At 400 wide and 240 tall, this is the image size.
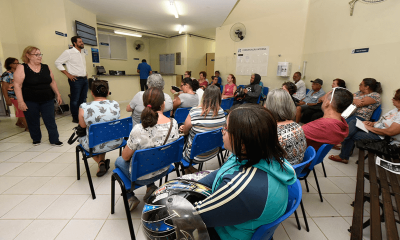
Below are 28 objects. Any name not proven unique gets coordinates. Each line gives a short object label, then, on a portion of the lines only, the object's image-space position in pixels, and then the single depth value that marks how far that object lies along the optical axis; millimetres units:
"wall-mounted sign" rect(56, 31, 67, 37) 4429
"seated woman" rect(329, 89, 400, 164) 2186
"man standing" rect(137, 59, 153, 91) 6938
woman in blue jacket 642
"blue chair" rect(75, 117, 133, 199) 1781
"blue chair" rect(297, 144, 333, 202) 1572
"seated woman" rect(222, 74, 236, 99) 5285
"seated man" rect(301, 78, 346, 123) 3842
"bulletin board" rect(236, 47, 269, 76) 5885
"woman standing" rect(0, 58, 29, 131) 3541
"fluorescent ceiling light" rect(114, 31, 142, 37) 7709
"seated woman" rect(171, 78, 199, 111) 2845
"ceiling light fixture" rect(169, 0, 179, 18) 4687
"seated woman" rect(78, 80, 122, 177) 1902
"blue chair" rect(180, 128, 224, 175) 1675
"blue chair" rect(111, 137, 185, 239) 1297
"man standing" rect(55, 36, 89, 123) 3924
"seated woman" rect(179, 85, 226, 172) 1857
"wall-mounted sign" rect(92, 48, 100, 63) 5723
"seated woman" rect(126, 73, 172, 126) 2377
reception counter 6379
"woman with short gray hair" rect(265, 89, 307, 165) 1376
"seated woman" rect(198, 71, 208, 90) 5884
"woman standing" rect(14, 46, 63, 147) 2619
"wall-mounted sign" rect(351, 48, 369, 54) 3211
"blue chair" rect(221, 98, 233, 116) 3980
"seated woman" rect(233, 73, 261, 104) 4422
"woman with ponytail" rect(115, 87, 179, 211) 1364
